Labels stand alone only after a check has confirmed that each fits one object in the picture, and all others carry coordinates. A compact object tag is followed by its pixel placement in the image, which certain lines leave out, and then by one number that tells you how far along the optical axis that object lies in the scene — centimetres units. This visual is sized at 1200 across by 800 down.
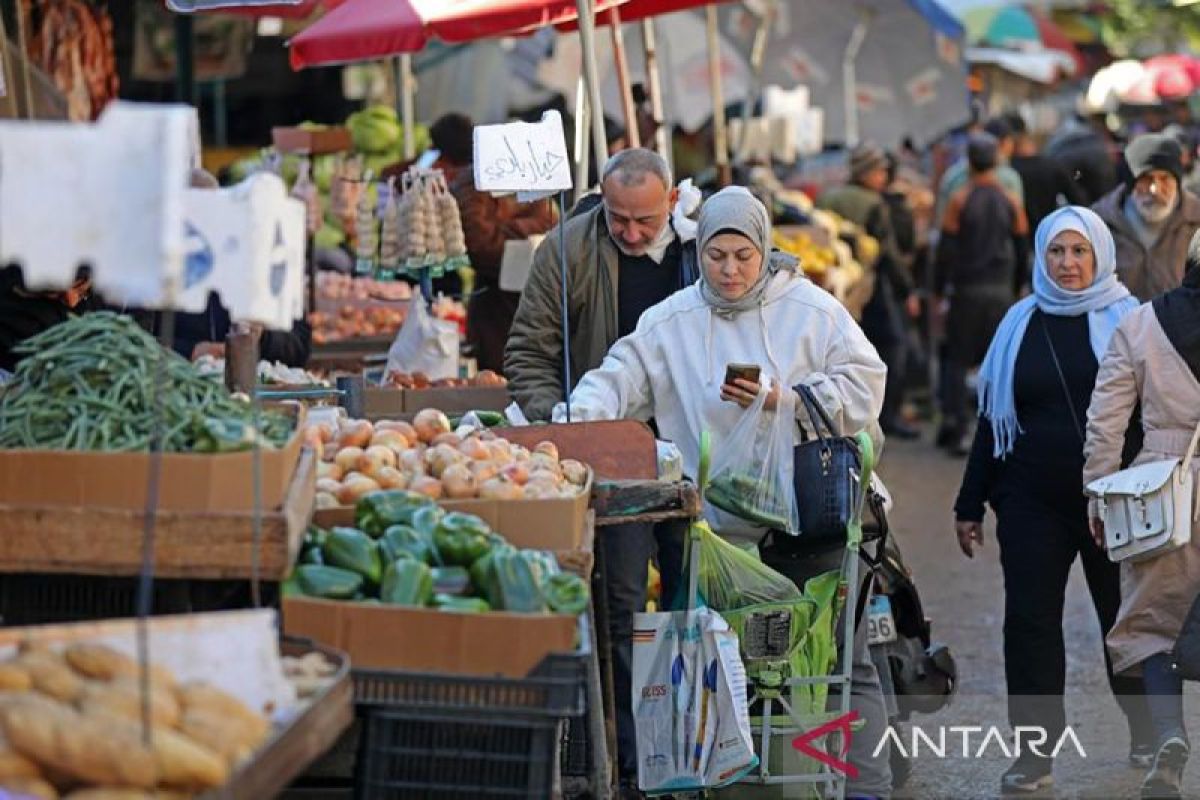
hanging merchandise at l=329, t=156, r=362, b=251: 1899
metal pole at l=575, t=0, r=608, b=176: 1438
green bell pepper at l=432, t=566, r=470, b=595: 820
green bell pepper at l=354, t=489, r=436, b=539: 870
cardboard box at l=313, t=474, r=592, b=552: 903
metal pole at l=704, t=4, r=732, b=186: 2228
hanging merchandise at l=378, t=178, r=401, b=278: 1593
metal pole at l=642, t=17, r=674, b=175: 1969
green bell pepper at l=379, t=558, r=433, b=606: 799
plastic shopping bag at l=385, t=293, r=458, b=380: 1533
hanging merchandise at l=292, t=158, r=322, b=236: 1792
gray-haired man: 1231
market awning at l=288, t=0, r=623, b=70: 1570
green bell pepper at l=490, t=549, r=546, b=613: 800
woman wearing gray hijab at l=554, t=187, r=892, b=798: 1126
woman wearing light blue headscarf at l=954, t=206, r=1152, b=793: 1238
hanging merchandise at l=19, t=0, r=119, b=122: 2109
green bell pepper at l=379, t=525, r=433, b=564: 834
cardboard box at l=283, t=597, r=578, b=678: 776
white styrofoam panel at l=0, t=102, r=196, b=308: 663
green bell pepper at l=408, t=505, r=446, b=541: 859
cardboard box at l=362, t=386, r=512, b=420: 1424
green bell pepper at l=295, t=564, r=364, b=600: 797
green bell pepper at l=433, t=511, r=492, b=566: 845
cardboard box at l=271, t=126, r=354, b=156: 1958
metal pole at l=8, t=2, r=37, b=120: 1809
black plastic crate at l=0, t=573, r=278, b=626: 828
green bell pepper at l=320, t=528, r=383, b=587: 817
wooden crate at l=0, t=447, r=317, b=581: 771
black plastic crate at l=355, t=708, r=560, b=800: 769
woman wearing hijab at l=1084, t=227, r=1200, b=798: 1162
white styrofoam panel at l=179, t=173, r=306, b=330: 712
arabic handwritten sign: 1193
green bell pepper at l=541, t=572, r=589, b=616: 805
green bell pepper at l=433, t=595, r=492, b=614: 796
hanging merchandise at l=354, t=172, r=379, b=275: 1670
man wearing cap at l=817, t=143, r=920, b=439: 2773
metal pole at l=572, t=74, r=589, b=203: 1586
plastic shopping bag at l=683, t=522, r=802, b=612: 1063
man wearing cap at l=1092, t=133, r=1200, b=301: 1589
